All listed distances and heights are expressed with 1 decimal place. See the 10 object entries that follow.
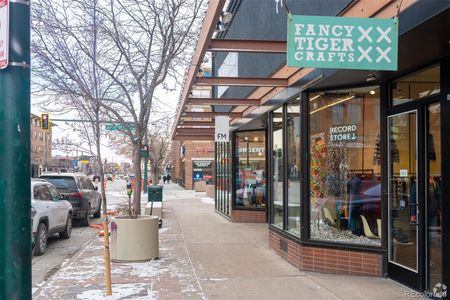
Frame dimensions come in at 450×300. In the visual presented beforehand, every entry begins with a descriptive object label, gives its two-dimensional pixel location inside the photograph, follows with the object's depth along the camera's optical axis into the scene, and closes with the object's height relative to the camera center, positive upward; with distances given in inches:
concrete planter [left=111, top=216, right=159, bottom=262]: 349.1 -55.2
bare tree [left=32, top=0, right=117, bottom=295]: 400.2 +97.4
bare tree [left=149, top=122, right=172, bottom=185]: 1562.5 +71.4
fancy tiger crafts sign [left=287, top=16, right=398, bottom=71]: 192.4 +46.1
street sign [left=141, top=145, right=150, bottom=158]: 908.7 +17.4
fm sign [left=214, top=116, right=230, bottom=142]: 548.9 +35.9
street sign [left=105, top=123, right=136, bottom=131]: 476.0 +36.2
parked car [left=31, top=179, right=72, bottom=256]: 414.3 -48.2
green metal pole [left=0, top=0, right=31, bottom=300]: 106.1 -0.6
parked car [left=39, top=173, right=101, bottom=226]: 598.2 -37.0
